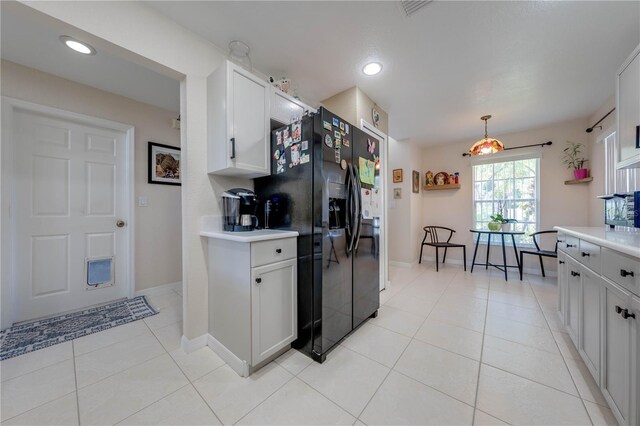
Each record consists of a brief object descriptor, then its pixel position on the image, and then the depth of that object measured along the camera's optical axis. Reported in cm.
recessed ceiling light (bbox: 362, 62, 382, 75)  218
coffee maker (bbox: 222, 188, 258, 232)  177
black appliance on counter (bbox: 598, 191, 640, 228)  158
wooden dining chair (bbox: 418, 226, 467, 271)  455
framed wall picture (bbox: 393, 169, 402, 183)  441
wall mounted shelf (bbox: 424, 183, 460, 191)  445
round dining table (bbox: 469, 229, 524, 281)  352
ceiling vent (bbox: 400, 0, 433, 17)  152
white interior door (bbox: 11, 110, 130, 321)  213
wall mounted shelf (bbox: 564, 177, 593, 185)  327
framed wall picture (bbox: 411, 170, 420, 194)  444
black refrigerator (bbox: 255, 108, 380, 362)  158
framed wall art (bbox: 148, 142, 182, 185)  287
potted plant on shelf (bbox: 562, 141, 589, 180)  335
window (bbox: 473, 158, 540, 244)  390
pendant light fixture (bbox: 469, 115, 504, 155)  302
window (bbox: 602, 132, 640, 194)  227
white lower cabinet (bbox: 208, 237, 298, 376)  142
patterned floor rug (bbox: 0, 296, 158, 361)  175
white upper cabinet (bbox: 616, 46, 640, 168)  156
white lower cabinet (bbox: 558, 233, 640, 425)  97
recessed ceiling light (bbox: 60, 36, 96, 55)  179
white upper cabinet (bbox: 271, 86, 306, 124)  192
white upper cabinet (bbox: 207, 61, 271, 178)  162
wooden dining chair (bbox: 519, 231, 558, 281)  331
